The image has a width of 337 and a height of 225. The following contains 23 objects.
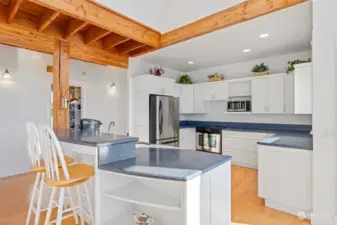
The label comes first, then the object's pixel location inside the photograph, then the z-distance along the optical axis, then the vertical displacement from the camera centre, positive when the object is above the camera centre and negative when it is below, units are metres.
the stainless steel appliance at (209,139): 4.59 -0.67
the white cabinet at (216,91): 4.83 +0.54
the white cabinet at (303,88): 2.98 +0.37
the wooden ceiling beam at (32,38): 2.76 +1.17
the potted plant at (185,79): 5.49 +0.93
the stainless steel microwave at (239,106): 4.46 +0.14
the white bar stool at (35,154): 1.80 -0.42
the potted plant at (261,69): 4.26 +0.95
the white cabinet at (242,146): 4.05 -0.76
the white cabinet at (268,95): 3.98 +0.37
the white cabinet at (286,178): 2.24 -0.82
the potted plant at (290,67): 3.71 +0.87
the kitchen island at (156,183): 1.25 -0.53
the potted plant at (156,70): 4.54 +0.98
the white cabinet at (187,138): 4.99 -0.68
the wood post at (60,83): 3.10 +0.46
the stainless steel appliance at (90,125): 2.41 -0.17
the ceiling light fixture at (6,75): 3.79 +0.73
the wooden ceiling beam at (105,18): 2.39 +1.34
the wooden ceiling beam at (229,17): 2.33 +1.30
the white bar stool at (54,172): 1.47 -0.53
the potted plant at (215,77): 4.98 +0.90
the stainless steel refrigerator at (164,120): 4.15 -0.18
